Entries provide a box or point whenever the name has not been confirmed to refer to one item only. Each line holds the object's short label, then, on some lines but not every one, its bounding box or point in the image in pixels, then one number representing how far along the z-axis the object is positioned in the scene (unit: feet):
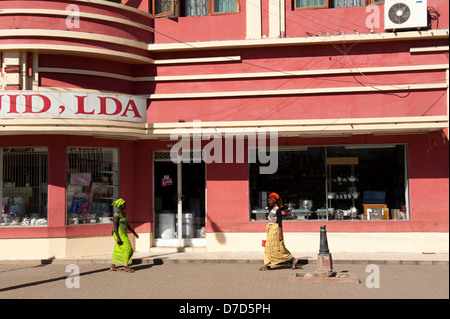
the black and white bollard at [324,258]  36.22
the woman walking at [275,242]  39.73
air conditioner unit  44.96
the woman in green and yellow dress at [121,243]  40.65
